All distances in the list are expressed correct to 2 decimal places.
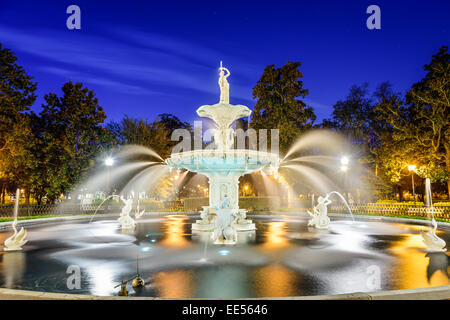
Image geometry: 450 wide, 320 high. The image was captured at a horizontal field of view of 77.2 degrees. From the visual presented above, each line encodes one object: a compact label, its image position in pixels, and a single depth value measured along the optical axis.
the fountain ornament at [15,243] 10.02
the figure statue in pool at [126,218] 16.81
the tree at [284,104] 36.00
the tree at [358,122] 45.95
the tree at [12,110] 26.88
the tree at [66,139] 29.36
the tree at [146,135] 37.16
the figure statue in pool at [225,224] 10.84
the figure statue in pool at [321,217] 15.96
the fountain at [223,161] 14.58
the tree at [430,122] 23.47
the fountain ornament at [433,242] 9.24
